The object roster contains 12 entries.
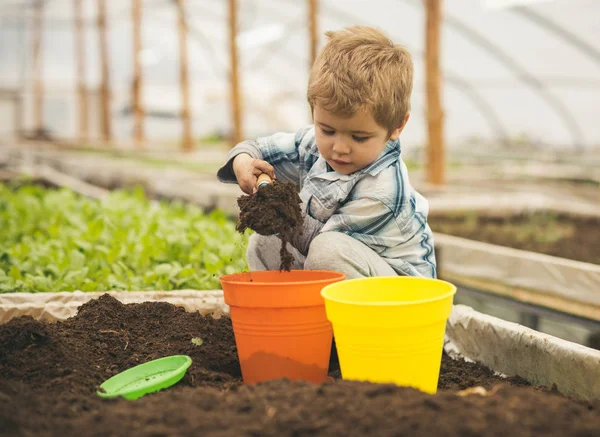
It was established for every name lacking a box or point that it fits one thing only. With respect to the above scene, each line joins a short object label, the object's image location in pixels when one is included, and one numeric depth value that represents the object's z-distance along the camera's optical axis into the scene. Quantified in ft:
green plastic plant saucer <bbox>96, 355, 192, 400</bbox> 5.42
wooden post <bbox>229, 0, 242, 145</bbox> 28.99
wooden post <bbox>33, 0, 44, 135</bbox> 64.48
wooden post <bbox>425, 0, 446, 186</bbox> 18.69
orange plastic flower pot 5.66
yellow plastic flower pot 5.01
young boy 6.31
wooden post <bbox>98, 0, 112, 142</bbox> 48.93
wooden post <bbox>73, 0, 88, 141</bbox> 55.71
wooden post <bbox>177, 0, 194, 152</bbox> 40.31
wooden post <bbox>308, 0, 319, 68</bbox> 20.16
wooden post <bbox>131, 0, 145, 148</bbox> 44.01
